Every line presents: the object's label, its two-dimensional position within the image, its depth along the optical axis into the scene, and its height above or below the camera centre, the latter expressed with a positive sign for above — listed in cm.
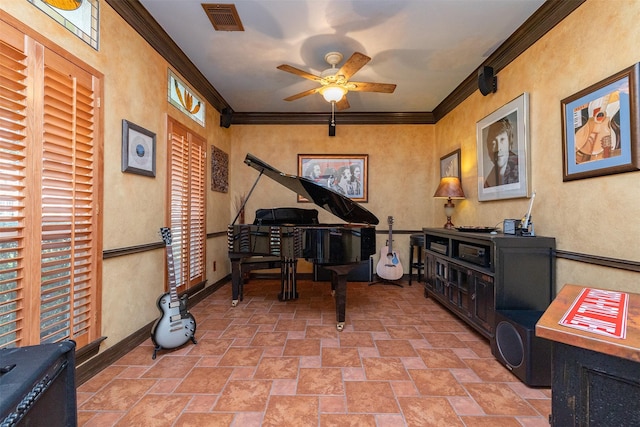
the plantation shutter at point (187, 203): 274 +16
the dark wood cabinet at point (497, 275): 197 -44
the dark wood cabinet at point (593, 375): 67 -42
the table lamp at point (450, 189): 335 +36
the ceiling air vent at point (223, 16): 207 +160
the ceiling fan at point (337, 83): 240 +130
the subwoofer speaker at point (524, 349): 165 -83
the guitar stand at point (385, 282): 403 -97
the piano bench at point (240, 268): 309 -60
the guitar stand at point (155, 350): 197 -99
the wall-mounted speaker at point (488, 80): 276 +141
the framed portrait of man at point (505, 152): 234 +64
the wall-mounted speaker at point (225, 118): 394 +144
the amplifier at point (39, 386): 68 -49
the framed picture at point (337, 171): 435 +75
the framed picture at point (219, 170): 367 +67
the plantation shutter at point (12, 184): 126 +15
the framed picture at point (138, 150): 203 +54
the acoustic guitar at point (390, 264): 390 -67
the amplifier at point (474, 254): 217 -31
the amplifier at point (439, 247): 290 -33
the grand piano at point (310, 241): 251 -23
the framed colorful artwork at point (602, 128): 151 +56
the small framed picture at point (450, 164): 358 +75
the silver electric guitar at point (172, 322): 202 -81
